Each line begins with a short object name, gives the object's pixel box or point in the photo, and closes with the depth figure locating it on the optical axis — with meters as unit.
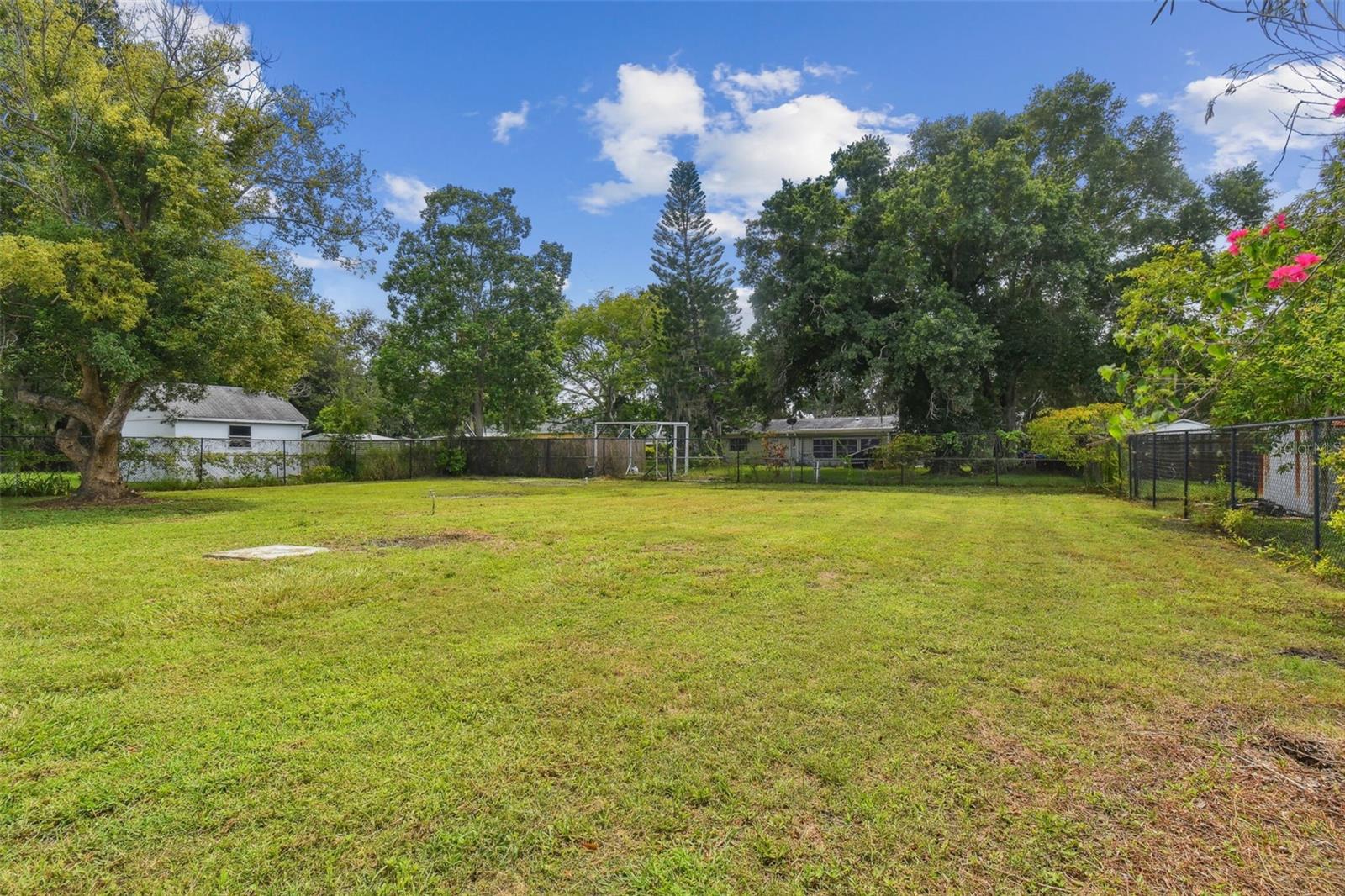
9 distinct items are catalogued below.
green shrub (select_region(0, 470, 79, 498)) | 13.22
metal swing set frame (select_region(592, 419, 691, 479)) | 22.73
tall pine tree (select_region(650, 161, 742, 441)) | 32.47
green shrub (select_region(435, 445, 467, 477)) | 25.02
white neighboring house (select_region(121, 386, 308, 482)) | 16.77
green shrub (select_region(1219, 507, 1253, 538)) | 7.44
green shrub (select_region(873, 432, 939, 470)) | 18.86
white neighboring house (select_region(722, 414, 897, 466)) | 32.69
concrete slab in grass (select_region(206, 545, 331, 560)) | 6.45
